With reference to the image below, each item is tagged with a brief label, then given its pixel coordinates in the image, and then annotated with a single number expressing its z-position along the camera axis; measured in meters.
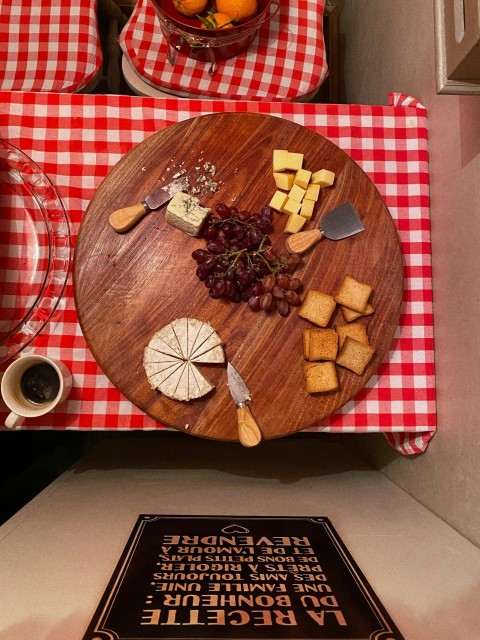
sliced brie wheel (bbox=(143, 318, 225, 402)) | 1.12
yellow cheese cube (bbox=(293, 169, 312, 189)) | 1.18
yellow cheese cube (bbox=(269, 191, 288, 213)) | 1.18
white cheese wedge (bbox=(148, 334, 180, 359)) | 1.12
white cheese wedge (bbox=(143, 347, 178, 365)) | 1.12
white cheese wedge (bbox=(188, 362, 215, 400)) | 1.12
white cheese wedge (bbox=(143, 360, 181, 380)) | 1.13
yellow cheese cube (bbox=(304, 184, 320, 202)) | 1.19
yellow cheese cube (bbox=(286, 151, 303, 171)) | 1.19
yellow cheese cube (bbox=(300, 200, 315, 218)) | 1.18
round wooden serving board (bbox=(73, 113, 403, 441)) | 1.15
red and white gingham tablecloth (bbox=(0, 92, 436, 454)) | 1.22
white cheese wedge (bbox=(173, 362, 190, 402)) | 1.13
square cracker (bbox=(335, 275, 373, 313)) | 1.16
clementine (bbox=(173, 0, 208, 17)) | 1.36
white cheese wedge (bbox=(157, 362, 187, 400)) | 1.13
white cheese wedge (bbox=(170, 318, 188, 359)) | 1.13
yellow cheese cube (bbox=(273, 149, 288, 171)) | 1.19
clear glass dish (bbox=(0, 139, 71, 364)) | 1.20
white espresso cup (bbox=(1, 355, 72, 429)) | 1.07
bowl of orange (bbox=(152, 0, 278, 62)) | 1.36
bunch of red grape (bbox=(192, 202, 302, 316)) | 1.13
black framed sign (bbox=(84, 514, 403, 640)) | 0.82
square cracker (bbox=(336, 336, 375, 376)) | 1.15
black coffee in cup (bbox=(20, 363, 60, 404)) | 1.15
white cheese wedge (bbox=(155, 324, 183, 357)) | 1.12
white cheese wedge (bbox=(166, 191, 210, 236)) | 1.13
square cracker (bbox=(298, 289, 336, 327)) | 1.14
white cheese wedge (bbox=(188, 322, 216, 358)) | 1.13
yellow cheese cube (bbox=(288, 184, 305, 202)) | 1.18
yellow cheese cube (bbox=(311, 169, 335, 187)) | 1.19
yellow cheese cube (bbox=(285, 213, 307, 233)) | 1.17
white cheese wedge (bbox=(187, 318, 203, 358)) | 1.13
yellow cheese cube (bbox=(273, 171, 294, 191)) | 1.19
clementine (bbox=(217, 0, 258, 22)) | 1.35
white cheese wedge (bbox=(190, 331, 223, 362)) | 1.13
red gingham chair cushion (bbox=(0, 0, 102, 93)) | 1.54
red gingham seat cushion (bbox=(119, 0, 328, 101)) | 1.50
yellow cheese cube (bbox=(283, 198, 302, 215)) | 1.18
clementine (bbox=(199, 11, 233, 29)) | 1.36
